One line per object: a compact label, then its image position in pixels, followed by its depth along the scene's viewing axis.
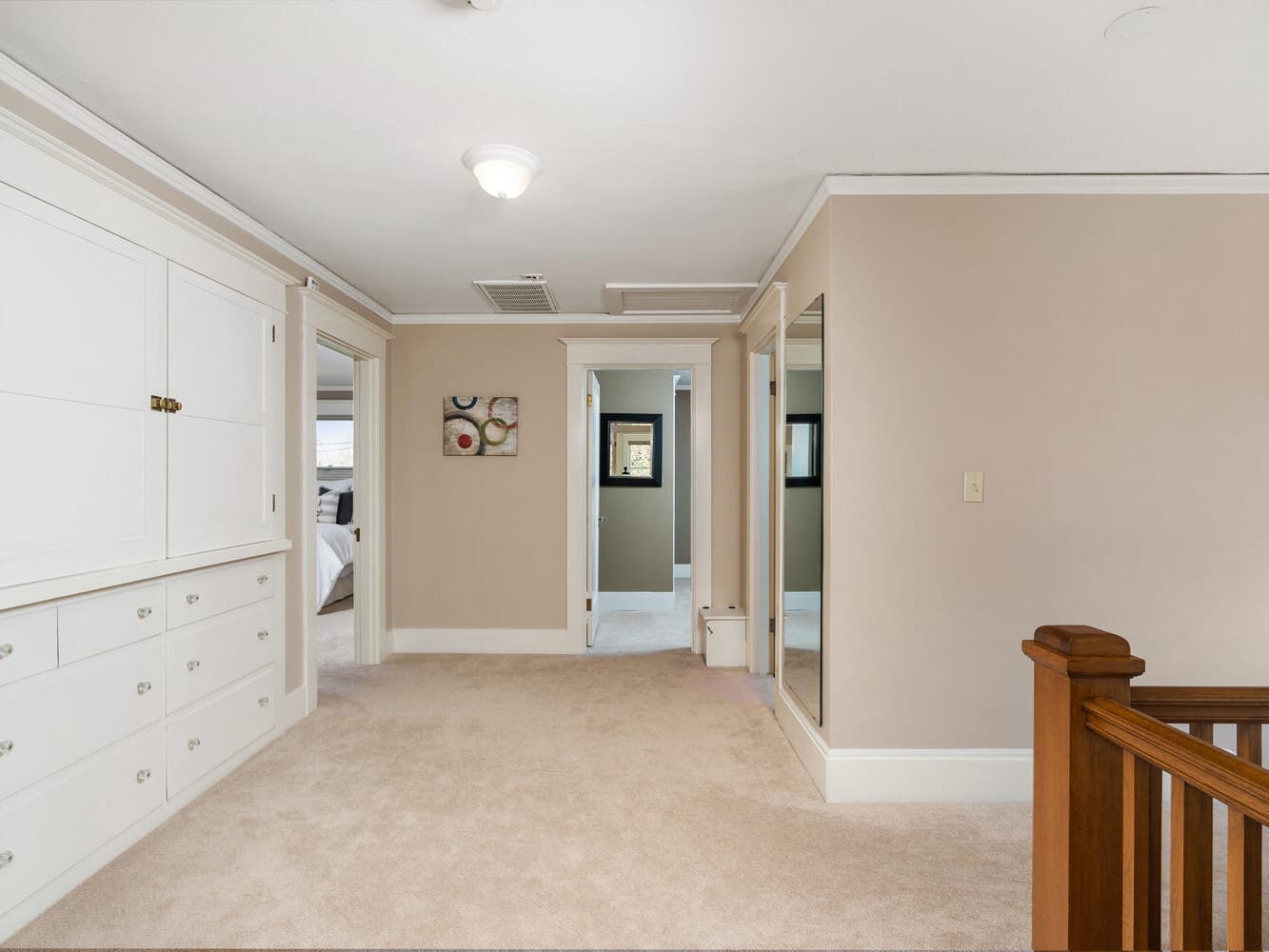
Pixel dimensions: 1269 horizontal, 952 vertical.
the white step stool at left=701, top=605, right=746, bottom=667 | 4.44
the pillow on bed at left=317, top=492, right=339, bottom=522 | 7.39
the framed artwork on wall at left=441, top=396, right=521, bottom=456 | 4.73
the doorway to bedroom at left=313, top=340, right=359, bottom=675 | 5.14
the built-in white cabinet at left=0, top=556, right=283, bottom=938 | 1.86
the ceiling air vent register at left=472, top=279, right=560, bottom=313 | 3.99
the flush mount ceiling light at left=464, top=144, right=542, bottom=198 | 2.32
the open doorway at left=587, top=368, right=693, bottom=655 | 6.70
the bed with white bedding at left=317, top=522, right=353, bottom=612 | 5.98
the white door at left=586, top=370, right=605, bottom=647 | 4.94
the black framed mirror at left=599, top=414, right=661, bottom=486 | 6.70
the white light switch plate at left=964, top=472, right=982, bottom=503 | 2.58
